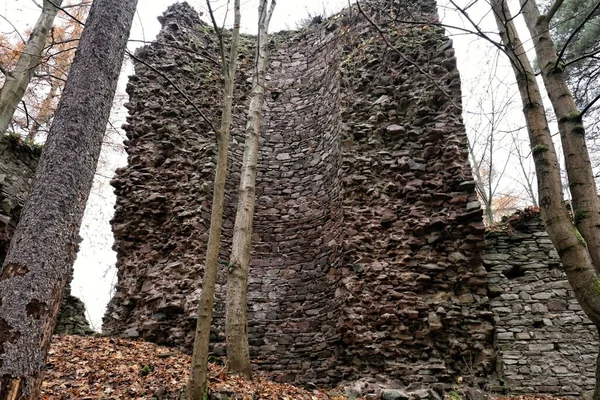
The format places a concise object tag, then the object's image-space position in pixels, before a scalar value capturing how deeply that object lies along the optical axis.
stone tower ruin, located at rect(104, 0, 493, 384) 7.18
